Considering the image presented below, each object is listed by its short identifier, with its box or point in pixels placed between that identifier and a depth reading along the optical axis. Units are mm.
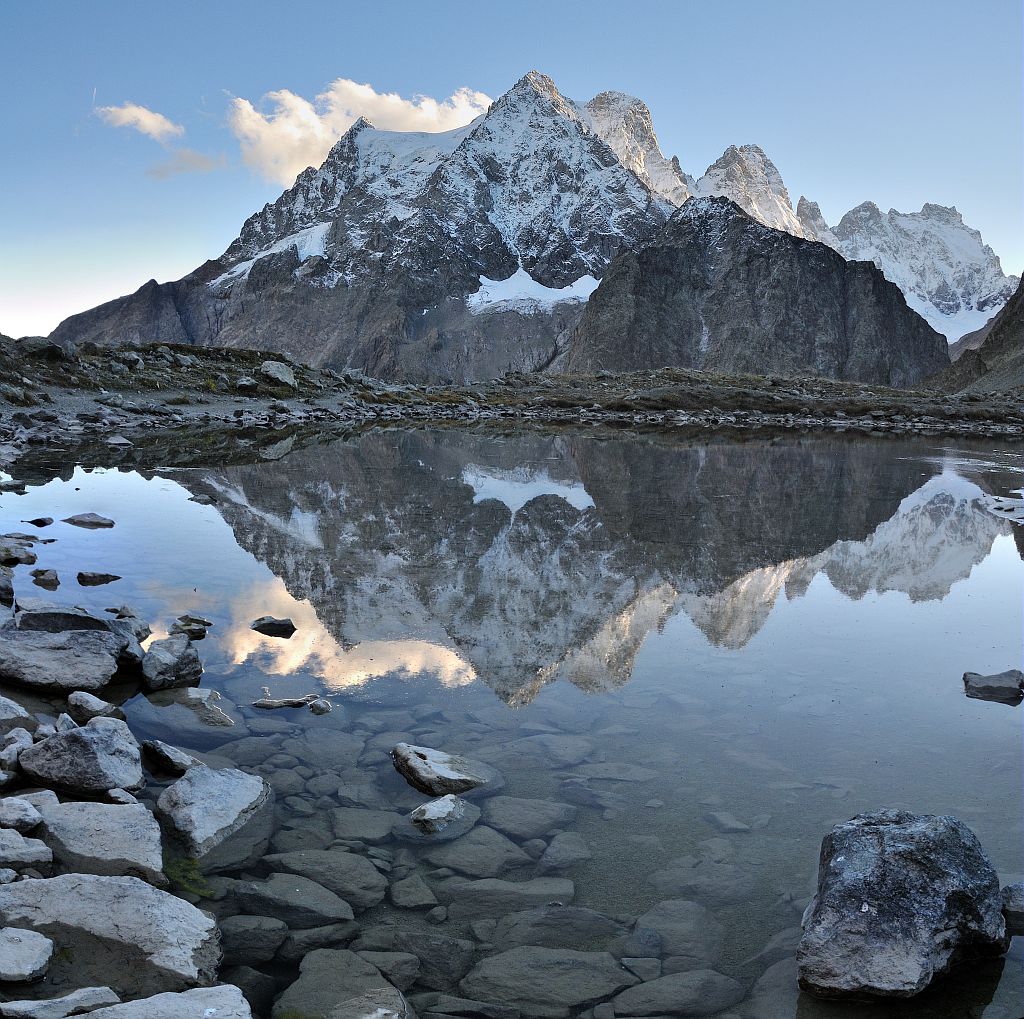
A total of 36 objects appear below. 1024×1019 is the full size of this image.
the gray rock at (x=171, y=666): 6566
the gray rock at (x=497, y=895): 4004
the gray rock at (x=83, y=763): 4805
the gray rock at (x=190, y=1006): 2889
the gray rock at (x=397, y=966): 3506
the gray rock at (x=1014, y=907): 3789
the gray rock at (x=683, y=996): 3379
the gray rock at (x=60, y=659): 6246
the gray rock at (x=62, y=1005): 2826
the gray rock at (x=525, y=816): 4680
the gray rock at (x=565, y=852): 4352
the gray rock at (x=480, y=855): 4328
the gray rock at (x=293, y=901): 3926
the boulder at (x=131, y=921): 3324
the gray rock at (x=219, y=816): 4430
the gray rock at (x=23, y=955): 3070
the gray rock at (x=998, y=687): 6461
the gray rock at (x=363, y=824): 4586
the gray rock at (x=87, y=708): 5785
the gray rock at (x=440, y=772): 5030
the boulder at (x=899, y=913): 3408
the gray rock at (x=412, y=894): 4027
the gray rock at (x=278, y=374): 48397
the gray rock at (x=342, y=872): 4086
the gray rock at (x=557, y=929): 3777
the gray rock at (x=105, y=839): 4055
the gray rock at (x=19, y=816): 4098
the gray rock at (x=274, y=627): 7848
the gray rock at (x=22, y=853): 3838
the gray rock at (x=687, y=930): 3693
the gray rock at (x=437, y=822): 4605
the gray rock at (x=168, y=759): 5227
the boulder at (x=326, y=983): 3342
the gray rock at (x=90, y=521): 12766
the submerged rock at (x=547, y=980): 3422
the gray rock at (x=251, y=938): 3648
